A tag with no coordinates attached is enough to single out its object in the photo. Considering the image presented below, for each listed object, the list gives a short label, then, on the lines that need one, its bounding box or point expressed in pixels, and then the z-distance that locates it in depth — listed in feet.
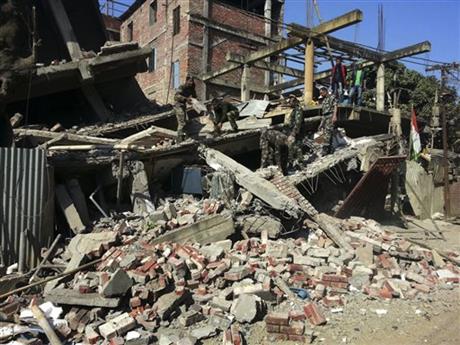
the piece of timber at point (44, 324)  15.53
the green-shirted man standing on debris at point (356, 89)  42.19
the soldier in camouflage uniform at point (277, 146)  33.78
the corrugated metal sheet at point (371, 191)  34.83
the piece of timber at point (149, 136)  31.76
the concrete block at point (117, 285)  17.51
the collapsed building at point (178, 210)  17.76
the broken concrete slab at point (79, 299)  17.47
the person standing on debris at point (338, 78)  42.45
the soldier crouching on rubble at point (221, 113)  36.91
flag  44.45
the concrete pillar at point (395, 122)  45.32
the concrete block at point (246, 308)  17.39
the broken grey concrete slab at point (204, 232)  23.76
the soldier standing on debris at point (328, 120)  37.40
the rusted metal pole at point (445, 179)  47.26
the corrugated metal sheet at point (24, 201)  22.20
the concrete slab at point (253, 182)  26.96
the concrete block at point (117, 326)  15.96
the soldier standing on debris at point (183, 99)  34.53
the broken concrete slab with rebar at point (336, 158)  33.14
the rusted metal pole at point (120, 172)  27.63
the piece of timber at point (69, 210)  25.02
